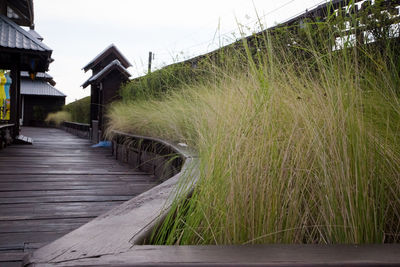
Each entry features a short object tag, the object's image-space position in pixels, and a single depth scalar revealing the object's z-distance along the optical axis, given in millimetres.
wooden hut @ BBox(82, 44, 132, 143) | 8039
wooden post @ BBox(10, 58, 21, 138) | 7316
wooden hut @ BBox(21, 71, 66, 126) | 22484
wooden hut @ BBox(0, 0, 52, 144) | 6496
